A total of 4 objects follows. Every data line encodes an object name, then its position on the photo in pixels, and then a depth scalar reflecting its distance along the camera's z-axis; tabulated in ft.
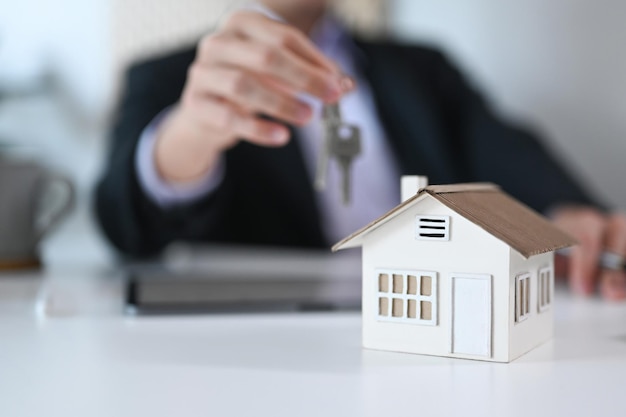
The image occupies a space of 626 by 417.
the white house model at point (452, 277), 1.34
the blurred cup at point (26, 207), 2.74
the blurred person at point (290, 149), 2.00
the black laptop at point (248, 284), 1.98
